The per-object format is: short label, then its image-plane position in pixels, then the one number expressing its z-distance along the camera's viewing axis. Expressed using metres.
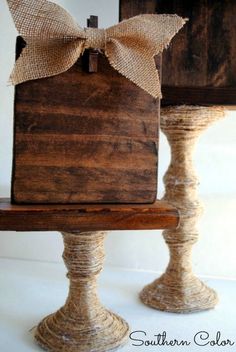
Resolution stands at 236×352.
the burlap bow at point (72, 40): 0.59
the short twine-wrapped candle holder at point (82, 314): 0.72
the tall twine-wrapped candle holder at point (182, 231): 0.89
